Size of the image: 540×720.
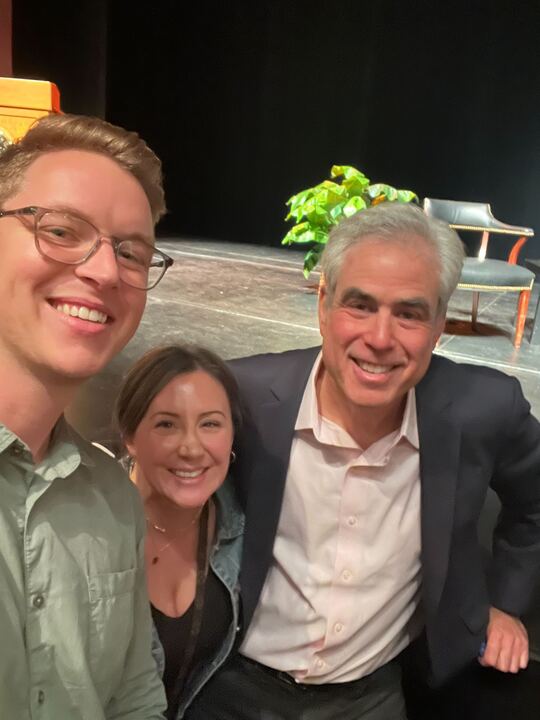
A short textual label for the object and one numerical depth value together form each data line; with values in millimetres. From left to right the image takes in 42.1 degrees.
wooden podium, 2469
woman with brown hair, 1319
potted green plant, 5570
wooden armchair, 5095
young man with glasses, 811
